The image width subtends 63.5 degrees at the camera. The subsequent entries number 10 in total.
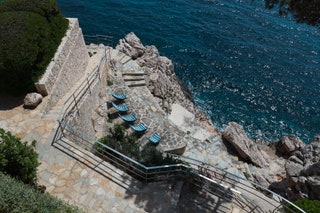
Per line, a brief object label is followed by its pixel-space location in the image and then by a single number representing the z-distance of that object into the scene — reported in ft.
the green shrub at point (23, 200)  24.72
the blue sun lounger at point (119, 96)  62.49
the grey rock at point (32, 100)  47.32
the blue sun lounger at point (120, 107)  60.19
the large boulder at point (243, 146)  63.77
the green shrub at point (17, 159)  31.55
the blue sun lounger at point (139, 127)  58.29
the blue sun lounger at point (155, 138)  56.65
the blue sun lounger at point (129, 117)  58.95
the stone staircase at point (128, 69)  72.43
